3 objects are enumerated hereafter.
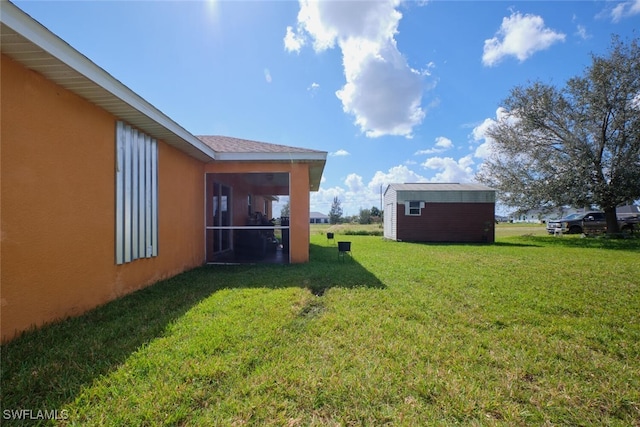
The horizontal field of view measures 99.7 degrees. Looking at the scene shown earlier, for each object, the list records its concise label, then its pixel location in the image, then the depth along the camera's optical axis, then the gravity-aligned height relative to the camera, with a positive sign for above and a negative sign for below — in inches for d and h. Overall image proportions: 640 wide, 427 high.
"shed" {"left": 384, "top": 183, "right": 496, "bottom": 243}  591.8 +0.2
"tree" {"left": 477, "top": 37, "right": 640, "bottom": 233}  534.9 +162.2
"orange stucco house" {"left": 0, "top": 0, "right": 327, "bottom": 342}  103.3 +17.8
